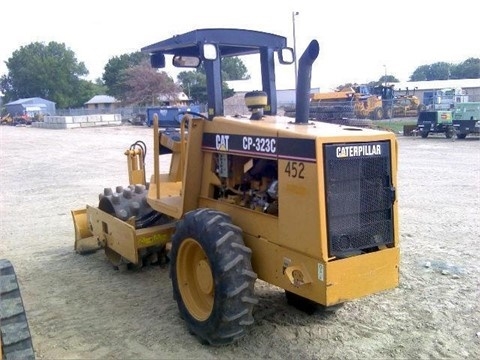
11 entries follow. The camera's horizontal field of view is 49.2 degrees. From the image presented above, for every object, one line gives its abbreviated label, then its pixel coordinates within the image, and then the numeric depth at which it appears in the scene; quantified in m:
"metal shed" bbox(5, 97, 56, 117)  71.95
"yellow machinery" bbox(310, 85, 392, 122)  30.67
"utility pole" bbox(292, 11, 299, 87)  30.62
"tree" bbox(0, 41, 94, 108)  92.06
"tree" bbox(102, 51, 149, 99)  72.56
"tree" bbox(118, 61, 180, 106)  58.97
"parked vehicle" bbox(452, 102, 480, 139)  22.66
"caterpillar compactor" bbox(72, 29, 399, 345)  3.80
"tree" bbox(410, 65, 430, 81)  110.06
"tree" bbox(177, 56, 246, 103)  56.97
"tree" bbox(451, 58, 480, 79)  89.25
